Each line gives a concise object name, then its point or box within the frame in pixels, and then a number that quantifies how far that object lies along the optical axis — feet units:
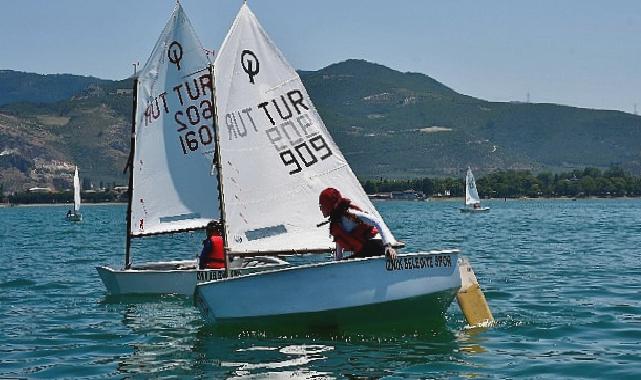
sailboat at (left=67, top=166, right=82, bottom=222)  372.27
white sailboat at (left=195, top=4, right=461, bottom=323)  66.64
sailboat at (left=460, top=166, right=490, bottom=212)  433.07
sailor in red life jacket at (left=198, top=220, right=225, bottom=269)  81.10
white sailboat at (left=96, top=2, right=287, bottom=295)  84.53
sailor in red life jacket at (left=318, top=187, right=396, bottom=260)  59.57
